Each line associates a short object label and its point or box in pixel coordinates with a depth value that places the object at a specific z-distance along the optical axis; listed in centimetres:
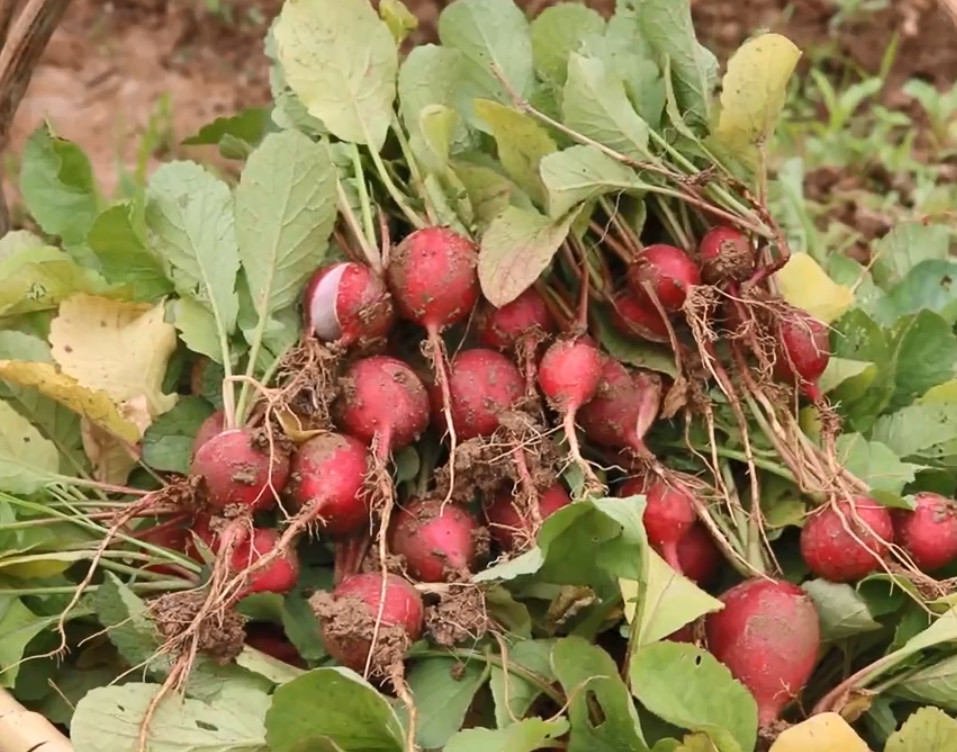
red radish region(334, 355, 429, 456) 88
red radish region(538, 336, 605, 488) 88
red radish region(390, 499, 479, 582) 87
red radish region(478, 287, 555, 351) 91
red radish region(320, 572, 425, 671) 83
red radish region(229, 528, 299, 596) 86
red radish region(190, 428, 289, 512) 86
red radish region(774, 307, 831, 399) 91
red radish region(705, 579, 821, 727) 86
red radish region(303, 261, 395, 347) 89
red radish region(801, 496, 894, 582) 88
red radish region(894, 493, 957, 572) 89
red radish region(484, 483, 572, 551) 87
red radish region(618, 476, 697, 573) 88
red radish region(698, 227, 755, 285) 91
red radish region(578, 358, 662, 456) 90
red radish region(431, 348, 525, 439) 89
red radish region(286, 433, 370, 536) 87
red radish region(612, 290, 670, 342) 92
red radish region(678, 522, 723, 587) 90
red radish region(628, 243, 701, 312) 90
